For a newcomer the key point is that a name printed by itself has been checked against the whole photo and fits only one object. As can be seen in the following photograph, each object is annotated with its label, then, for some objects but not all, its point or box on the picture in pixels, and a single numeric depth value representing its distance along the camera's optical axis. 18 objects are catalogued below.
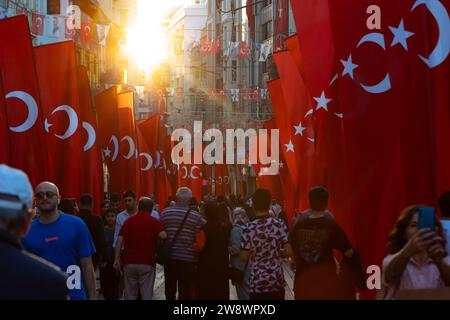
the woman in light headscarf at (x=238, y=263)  11.55
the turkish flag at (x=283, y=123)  24.51
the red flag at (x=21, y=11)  44.57
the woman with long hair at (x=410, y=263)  6.46
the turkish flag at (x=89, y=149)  19.27
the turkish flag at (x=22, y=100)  12.48
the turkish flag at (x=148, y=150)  35.69
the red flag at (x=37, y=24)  48.62
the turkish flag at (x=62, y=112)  16.31
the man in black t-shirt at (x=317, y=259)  9.50
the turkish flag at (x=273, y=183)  37.66
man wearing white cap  4.11
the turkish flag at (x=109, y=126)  27.98
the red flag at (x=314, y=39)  12.39
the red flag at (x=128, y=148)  28.39
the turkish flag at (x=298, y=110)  18.30
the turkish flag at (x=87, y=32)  46.84
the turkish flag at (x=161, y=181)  40.78
